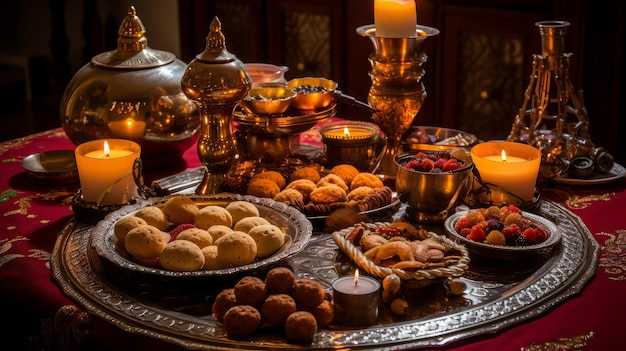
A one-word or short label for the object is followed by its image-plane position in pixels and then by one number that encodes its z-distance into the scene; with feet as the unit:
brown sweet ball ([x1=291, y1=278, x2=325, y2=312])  4.12
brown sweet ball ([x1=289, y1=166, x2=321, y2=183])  5.82
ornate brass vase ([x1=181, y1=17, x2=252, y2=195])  5.59
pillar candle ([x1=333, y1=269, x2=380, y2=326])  4.10
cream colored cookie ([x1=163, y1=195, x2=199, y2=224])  5.15
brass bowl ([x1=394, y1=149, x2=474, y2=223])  5.31
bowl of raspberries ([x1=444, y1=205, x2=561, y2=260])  4.77
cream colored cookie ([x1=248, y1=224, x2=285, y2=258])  4.72
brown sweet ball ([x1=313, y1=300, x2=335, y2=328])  4.11
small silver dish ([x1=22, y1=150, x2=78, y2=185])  6.35
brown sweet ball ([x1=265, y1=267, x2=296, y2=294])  4.13
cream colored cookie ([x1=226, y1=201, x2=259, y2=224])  5.11
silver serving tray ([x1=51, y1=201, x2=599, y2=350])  4.02
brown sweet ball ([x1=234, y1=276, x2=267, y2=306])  4.07
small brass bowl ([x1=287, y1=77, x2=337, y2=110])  6.11
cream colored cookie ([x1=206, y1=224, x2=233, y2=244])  4.81
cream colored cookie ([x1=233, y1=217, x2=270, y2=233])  4.86
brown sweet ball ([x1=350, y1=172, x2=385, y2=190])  5.67
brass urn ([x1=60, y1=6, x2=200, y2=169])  6.31
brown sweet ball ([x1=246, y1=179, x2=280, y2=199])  5.61
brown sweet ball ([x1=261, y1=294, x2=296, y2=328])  4.01
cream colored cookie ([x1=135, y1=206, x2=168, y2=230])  5.03
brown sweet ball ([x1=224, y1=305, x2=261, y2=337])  3.96
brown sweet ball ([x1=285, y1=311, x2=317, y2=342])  3.93
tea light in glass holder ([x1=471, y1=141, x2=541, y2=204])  5.53
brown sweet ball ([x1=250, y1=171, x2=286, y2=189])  5.78
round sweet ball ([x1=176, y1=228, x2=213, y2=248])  4.69
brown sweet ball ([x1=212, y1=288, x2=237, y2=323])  4.13
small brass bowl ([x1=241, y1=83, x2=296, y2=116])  5.92
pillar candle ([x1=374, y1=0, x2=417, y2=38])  5.94
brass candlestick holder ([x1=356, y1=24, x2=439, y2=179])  6.04
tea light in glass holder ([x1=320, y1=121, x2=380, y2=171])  6.22
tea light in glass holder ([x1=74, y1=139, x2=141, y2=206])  5.60
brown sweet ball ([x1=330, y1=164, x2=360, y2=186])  5.83
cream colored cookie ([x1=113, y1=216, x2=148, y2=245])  4.85
